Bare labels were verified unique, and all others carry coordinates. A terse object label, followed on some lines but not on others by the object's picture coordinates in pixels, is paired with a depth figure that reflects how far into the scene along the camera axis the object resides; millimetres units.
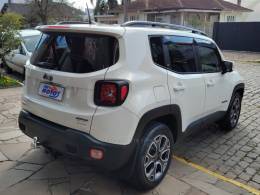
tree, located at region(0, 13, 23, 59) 8609
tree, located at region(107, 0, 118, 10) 45000
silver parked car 9578
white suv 3035
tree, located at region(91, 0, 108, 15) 45875
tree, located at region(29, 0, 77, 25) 29981
